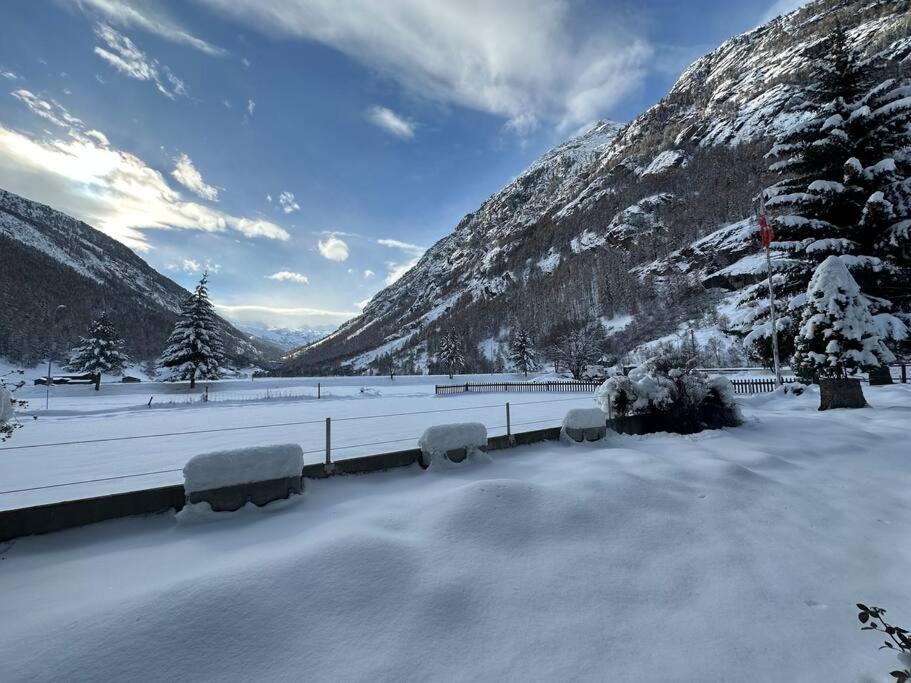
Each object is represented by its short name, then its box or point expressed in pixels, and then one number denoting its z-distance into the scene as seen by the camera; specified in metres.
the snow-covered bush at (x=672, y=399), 10.15
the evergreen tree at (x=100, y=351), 42.16
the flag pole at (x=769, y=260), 15.76
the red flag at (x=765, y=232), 16.44
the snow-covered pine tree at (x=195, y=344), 36.41
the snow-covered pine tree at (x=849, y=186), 14.09
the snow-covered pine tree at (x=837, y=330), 11.82
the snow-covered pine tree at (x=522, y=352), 55.34
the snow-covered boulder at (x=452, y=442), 7.01
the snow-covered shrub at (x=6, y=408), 5.12
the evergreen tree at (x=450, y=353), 56.81
